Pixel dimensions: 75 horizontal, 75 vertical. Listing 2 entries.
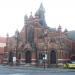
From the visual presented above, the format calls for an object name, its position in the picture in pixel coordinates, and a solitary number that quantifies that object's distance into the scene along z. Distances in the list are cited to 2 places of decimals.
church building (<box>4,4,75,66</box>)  39.33
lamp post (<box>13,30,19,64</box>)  44.56
